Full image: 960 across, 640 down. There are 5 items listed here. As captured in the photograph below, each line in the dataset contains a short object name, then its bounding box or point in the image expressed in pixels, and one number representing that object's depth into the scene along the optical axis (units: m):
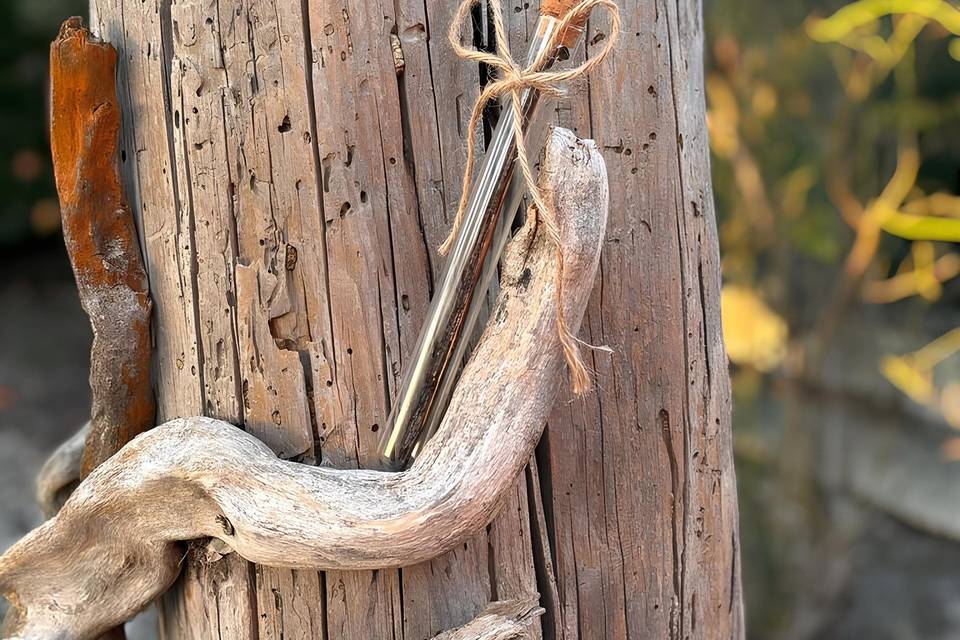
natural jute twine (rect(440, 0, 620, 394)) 1.19
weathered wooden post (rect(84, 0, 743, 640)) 1.22
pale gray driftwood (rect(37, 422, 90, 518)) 1.33
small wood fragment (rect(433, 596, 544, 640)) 1.23
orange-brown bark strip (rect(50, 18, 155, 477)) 1.24
